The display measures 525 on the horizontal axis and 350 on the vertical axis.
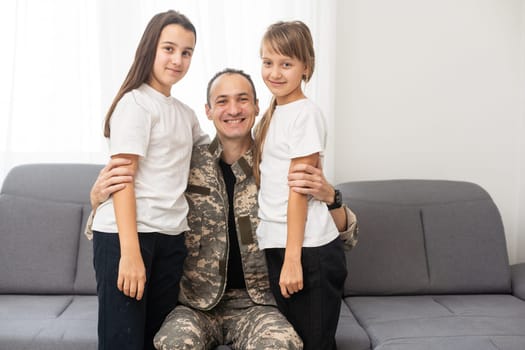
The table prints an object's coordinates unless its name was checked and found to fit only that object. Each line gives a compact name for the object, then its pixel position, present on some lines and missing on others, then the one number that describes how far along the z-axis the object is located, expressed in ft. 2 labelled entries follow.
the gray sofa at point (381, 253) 7.20
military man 6.05
